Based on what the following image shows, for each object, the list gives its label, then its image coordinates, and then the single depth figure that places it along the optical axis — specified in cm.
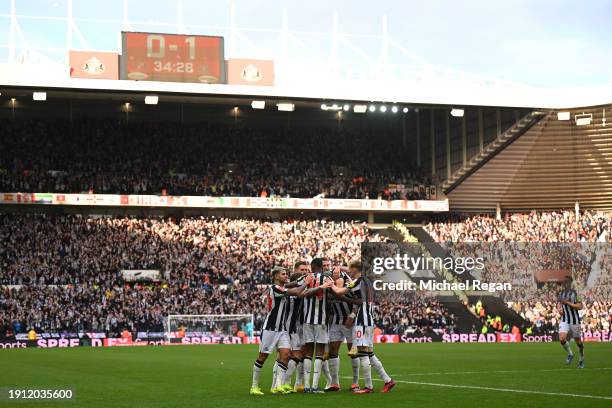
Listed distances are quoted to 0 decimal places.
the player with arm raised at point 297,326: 1620
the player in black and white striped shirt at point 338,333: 1666
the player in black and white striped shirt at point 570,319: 2391
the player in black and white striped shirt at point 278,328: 1596
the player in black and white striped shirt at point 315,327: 1642
